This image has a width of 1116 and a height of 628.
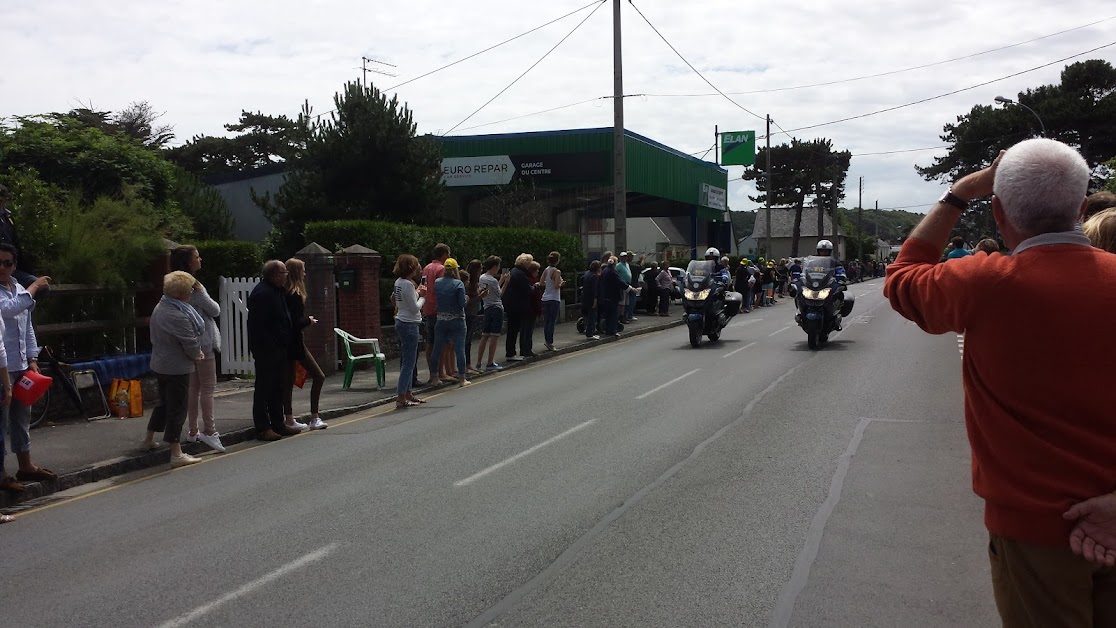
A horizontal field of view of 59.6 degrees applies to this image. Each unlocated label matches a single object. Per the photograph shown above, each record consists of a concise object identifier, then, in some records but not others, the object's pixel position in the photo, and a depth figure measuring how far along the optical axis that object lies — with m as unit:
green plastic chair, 14.78
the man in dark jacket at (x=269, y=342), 10.95
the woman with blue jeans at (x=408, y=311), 13.58
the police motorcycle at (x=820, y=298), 18.78
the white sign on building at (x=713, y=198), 53.00
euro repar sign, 41.59
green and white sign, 48.38
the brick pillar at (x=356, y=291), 17.19
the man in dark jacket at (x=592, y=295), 23.08
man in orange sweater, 2.61
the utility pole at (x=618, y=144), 26.45
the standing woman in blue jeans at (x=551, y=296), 20.55
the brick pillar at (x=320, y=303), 16.39
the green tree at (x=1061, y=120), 47.94
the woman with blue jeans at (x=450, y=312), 14.68
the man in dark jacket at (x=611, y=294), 22.95
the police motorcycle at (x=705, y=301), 20.28
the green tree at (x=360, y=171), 29.56
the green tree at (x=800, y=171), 81.12
